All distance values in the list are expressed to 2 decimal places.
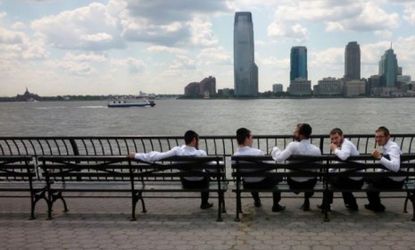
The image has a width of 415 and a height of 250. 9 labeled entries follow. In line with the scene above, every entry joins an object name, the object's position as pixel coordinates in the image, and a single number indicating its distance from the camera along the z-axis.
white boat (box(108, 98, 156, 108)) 157.38
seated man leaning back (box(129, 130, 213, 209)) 7.28
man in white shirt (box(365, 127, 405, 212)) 6.79
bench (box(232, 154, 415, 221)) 6.85
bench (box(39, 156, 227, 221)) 7.10
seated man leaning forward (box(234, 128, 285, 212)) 7.29
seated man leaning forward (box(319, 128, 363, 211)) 6.99
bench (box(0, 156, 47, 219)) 7.52
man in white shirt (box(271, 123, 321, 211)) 7.21
